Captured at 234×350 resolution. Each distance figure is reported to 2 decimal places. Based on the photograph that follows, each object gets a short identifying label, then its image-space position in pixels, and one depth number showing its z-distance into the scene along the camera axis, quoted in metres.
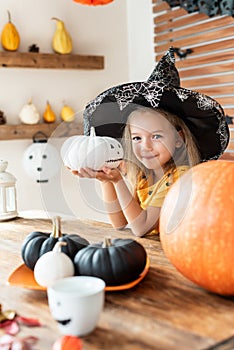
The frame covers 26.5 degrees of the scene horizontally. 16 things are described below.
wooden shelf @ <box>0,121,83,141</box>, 3.12
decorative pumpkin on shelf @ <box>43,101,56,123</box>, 3.30
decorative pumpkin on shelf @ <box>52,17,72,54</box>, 3.31
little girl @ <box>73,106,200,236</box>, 1.37
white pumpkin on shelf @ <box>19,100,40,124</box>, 3.19
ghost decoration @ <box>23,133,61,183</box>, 3.20
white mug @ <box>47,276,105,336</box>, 0.71
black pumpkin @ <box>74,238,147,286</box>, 0.86
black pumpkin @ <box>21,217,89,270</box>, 0.93
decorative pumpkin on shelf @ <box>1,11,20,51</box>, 3.10
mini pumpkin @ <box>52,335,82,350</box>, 0.65
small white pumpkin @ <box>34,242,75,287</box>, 0.86
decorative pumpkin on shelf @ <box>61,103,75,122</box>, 3.36
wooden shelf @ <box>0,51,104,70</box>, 3.12
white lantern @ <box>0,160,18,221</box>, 1.74
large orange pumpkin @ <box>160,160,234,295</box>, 0.84
